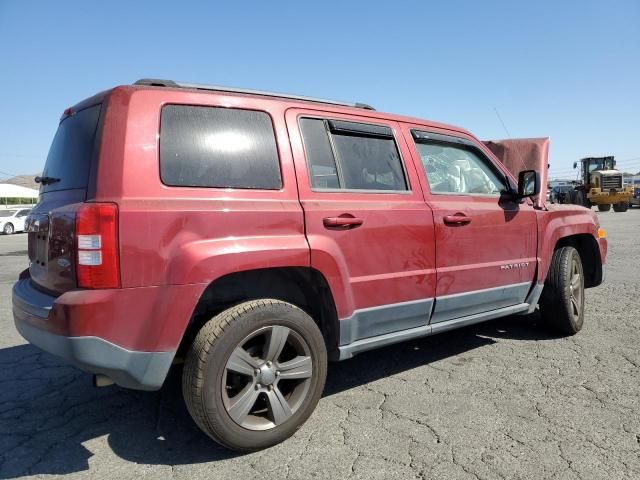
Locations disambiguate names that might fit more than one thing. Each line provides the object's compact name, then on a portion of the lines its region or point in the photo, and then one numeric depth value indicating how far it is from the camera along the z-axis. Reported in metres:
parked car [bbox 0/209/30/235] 27.80
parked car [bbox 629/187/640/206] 35.19
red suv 2.30
